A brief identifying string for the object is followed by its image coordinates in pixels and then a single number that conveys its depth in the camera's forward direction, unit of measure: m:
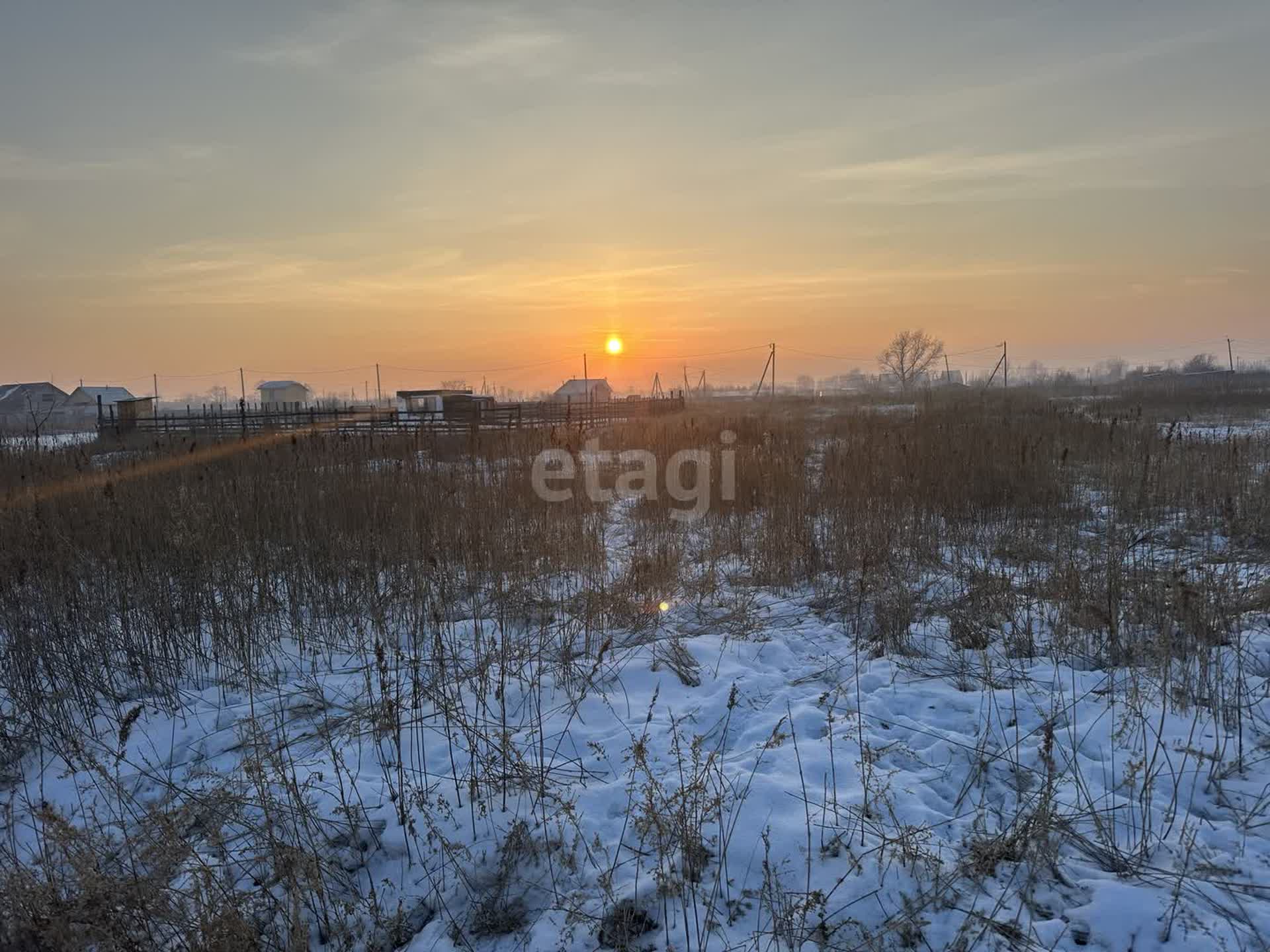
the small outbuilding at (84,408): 47.28
